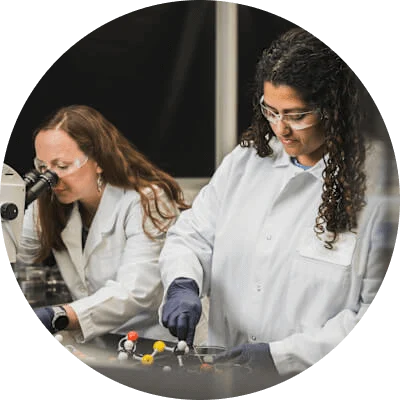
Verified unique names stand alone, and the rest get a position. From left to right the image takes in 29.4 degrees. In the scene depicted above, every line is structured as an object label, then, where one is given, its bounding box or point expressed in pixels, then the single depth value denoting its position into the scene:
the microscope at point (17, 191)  2.05
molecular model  2.00
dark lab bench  2.00
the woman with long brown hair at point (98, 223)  2.05
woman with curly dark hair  1.91
